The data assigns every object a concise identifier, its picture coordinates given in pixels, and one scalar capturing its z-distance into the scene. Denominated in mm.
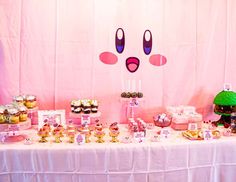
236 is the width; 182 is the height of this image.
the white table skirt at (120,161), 1697
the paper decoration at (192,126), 2066
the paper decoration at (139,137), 1846
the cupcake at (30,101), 2041
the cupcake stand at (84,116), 1993
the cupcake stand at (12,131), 1768
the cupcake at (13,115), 1737
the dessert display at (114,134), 1845
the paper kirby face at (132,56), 2275
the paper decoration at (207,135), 1906
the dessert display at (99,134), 1828
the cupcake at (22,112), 1811
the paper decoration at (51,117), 2014
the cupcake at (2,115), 1746
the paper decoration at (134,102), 2162
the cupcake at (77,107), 2018
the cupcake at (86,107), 2018
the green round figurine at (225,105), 2221
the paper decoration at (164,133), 1929
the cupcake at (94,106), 2047
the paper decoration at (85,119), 1984
